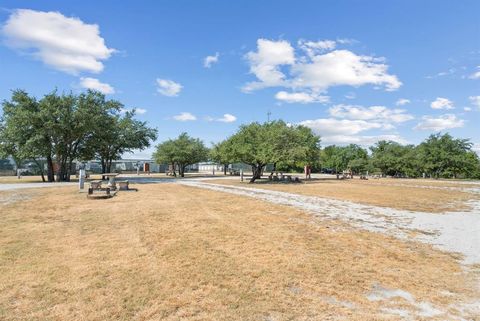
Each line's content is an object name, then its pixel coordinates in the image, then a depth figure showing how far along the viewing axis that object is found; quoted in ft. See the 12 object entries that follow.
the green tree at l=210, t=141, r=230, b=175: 107.04
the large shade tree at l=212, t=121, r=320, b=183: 99.35
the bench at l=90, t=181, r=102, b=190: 52.75
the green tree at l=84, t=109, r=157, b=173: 109.60
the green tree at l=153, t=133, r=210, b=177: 146.20
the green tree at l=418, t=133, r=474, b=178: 159.94
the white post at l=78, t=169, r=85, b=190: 63.98
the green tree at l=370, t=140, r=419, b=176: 172.55
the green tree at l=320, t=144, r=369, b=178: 240.53
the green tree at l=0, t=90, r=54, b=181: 87.81
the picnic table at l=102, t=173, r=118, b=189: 62.34
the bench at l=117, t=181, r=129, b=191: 65.57
